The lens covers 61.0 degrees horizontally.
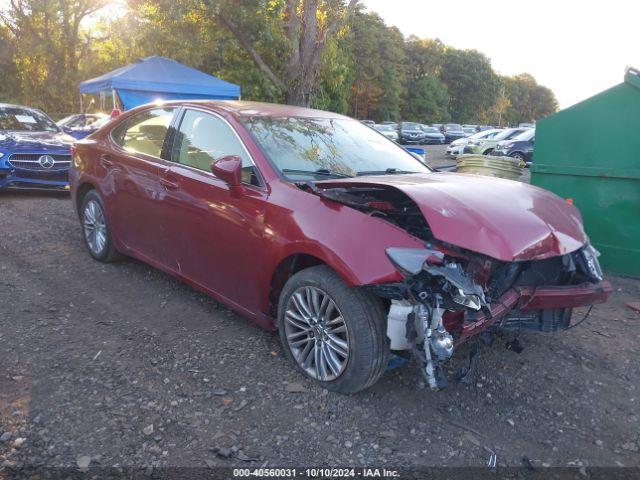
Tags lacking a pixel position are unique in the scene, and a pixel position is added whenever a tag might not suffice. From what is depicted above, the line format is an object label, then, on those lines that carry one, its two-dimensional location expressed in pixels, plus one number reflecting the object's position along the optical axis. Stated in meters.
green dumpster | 5.47
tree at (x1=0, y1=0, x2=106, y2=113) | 26.56
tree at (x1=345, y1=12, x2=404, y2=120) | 45.75
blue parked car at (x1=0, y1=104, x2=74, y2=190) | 8.66
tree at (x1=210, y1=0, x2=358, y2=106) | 11.19
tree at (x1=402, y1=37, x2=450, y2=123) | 60.91
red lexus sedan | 2.81
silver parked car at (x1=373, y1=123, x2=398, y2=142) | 34.50
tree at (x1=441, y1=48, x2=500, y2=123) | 69.75
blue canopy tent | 13.10
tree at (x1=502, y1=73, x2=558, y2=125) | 91.94
